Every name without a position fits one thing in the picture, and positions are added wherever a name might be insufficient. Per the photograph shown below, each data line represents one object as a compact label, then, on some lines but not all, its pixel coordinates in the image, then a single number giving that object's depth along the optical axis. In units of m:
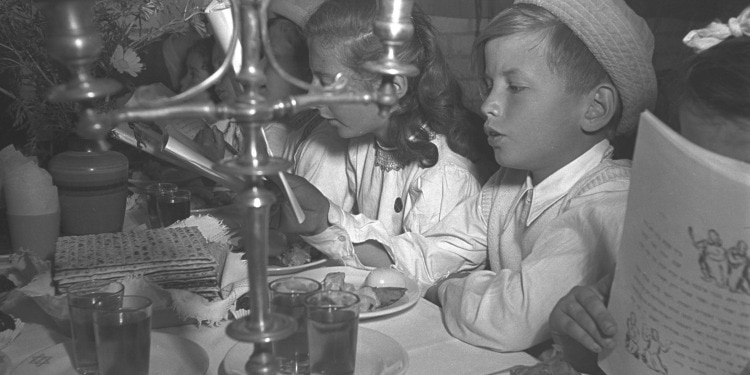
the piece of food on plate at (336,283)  1.18
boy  1.18
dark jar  1.46
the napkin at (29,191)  1.45
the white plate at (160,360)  0.96
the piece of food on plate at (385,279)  1.24
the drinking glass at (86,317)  0.95
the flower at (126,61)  1.52
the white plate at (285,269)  1.35
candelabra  0.53
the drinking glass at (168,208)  1.57
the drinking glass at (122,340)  0.92
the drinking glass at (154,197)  1.56
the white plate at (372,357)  0.95
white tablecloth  1.00
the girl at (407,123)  1.77
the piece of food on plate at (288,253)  1.39
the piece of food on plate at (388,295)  1.18
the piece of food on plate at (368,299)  1.15
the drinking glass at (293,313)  0.95
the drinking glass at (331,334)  0.90
